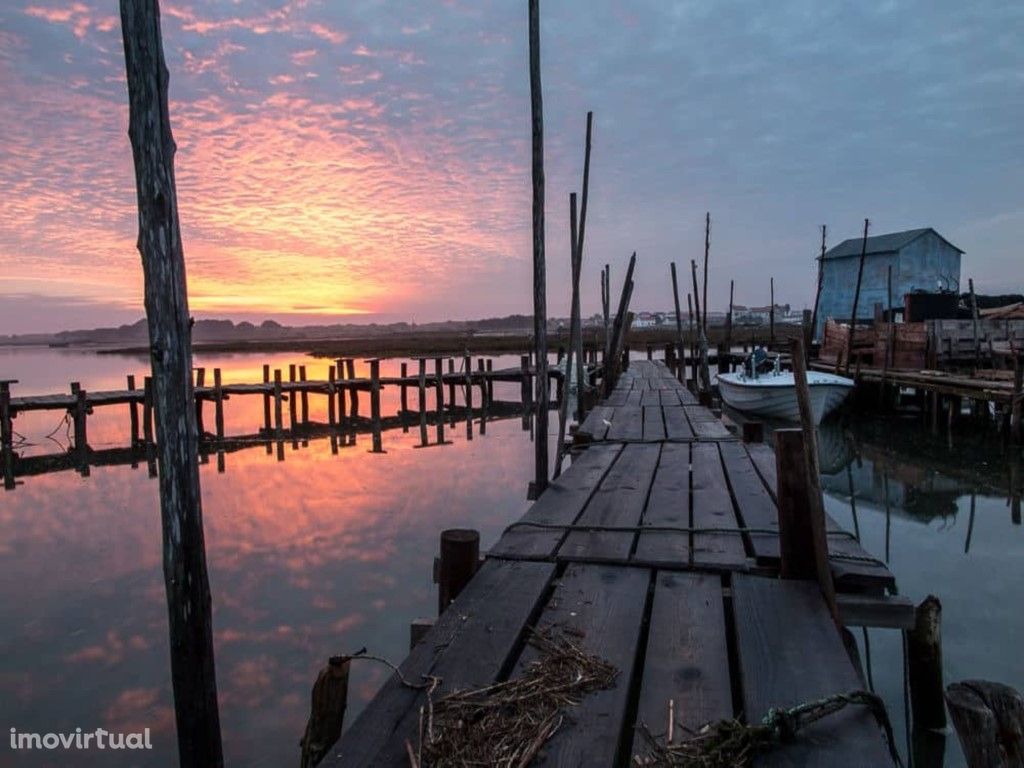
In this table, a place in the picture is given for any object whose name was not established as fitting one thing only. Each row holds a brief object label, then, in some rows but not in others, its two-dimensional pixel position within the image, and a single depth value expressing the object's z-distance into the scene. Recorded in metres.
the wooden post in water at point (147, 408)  20.03
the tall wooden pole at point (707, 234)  27.00
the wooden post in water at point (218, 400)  21.50
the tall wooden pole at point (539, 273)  8.58
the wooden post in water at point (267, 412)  24.39
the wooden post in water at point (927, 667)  4.75
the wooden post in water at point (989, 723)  2.05
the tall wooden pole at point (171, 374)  3.24
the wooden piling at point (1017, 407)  16.00
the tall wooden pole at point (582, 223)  11.85
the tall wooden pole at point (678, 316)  22.73
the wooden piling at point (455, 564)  3.93
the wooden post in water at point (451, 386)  29.14
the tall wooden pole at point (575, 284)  12.18
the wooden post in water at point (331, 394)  25.03
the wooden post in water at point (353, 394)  26.71
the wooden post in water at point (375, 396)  24.00
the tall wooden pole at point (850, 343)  27.05
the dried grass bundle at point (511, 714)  2.30
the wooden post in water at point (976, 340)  22.66
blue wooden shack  40.47
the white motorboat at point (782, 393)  20.72
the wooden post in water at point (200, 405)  22.16
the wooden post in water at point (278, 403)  21.80
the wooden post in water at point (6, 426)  18.47
